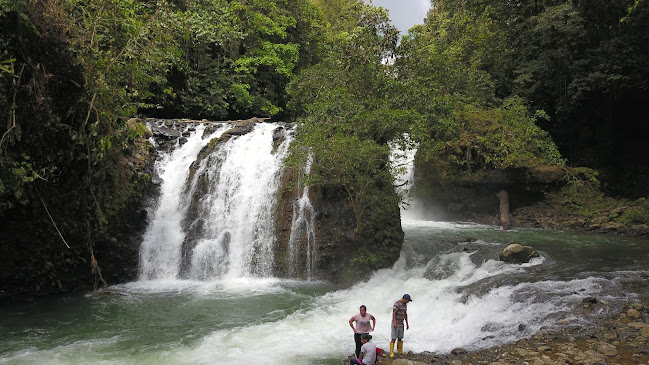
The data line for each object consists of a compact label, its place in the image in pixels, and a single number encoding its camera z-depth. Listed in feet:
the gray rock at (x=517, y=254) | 40.55
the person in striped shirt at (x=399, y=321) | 25.36
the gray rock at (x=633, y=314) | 26.44
